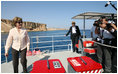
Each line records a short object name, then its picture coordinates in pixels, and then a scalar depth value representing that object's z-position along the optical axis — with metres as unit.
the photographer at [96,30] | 2.56
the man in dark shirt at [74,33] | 4.45
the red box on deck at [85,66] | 1.70
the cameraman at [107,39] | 2.00
